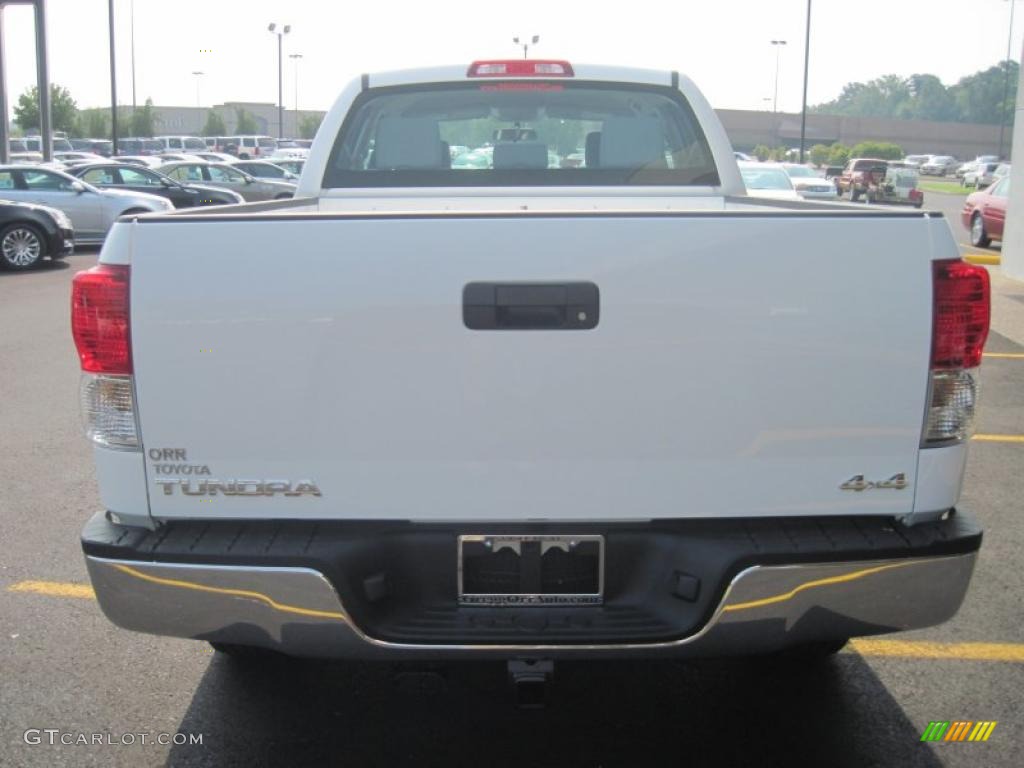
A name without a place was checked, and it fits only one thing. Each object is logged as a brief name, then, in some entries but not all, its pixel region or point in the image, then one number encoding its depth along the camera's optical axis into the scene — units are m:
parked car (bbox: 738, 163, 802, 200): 21.71
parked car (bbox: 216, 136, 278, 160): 66.36
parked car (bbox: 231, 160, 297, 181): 30.02
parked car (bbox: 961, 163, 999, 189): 57.88
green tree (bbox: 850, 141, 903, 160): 87.62
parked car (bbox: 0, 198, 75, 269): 17.22
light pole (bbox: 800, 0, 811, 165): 44.31
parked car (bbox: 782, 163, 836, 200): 28.07
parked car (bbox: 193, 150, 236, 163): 44.62
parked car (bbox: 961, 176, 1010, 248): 20.28
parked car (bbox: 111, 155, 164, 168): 37.41
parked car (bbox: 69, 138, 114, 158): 62.67
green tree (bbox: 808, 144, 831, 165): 89.25
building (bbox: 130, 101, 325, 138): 115.31
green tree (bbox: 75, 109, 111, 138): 90.12
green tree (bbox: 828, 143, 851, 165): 81.62
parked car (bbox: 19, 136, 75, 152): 58.53
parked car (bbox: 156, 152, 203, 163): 43.75
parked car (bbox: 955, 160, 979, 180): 68.31
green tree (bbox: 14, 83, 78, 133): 79.38
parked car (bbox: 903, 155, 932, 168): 89.78
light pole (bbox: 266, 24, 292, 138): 69.19
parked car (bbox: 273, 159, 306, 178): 39.70
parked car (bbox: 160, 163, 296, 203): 26.19
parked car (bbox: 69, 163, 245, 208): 22.95
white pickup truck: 2.68
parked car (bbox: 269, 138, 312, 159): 57.32
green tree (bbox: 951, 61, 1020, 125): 159.50
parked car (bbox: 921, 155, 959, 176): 84.88
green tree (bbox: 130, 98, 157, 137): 82.38
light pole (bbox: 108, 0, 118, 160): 36.41
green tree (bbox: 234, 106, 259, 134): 99.06
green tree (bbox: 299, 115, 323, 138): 110.38
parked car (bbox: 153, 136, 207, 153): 67.20
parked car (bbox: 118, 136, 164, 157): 63.56
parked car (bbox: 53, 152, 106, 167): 41.67
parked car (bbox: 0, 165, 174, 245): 19.61
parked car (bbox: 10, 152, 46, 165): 39.26
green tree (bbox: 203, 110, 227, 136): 90.81
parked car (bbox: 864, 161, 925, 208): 35.64
